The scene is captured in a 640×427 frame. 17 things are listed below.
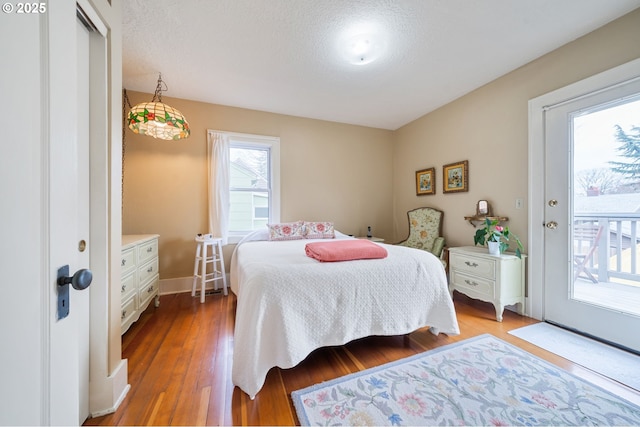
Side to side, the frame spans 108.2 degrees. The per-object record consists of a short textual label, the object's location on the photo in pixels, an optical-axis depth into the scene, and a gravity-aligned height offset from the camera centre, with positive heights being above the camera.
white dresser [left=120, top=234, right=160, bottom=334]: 1.86 -0.58
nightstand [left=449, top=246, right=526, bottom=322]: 2.26 -0.67
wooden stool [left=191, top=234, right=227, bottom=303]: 2.75 -0.60
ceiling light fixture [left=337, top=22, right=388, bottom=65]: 1.91 +1.51
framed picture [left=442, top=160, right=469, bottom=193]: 3.01 +0.48
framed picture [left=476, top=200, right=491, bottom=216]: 2.74 +0.05
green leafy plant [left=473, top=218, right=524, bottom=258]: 2.40 -0.25
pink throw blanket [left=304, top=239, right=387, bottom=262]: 1.76 -0.31
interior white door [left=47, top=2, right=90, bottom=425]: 0.53 +0.03
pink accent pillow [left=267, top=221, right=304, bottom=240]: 3.04 -0.25
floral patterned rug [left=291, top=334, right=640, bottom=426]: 1.19 -1.05
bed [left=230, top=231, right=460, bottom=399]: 1.36 -0.62
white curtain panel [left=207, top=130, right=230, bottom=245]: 3.11 +0.41
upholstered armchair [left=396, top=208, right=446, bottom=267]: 3.27 -0.28
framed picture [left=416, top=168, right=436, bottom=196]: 3.50 +0.48
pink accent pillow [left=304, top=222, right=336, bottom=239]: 3.22 -0.25
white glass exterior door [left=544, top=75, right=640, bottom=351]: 1.83 -0.09
